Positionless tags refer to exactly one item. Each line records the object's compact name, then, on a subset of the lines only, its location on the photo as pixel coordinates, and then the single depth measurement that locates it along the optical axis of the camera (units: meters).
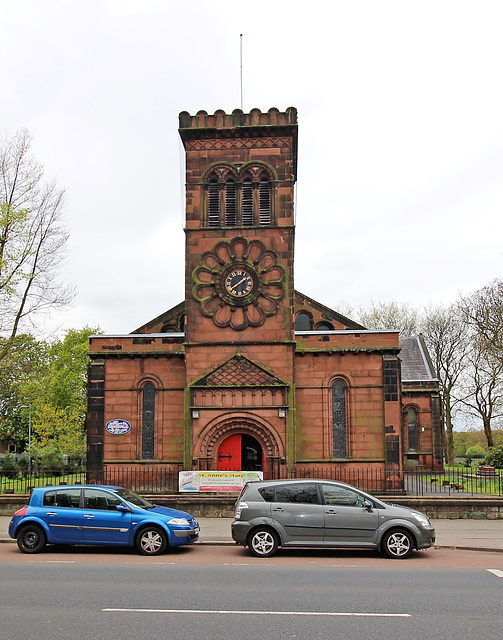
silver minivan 13.59
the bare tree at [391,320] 60.16
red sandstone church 24.55
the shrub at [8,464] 40.09
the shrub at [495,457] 39.66
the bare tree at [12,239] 24.67
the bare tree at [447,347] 58.16
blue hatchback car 14.12
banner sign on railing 22.17
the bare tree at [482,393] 52.78
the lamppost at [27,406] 50.67
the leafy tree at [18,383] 31.51
